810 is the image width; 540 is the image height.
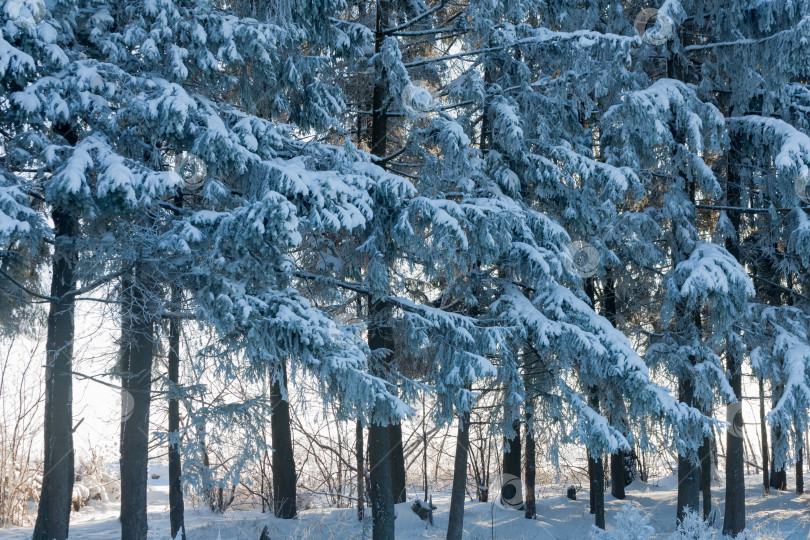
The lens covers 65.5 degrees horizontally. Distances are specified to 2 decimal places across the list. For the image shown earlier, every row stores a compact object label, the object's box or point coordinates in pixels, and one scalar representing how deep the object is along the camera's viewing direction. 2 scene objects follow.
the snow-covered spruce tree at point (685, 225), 10.75
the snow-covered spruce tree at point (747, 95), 11.20
